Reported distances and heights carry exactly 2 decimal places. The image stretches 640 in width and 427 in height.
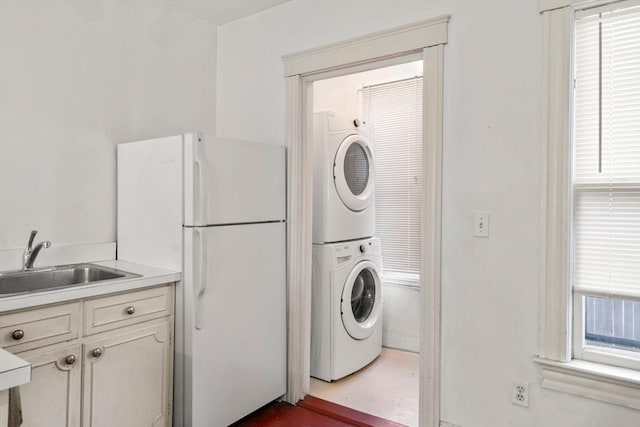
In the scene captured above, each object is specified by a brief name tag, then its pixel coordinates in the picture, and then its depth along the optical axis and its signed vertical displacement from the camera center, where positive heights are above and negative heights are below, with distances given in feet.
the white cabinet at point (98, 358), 5.24 -2.14
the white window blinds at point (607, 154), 5.58 +0.81
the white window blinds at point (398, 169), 11.60 +1.21
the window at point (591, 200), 5.60 +0.18
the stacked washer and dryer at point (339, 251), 9.44 -0.95
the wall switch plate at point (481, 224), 6.54 -0.20
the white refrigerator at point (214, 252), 6.71 -0.75
